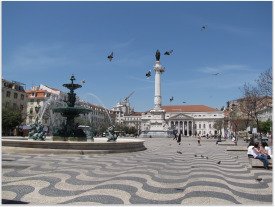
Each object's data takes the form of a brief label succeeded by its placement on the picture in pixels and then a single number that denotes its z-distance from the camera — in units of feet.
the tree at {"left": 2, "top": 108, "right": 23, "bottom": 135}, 118.59
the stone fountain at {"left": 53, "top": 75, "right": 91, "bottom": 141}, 52.66
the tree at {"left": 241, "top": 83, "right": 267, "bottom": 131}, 75.83
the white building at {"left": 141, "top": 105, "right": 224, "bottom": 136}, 346.46
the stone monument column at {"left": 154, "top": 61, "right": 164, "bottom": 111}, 196.64
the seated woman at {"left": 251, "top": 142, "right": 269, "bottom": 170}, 29.37
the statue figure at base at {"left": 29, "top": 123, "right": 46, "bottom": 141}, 51.00
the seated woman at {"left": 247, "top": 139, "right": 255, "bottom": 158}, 31.03
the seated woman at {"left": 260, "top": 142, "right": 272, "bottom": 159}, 30.78
